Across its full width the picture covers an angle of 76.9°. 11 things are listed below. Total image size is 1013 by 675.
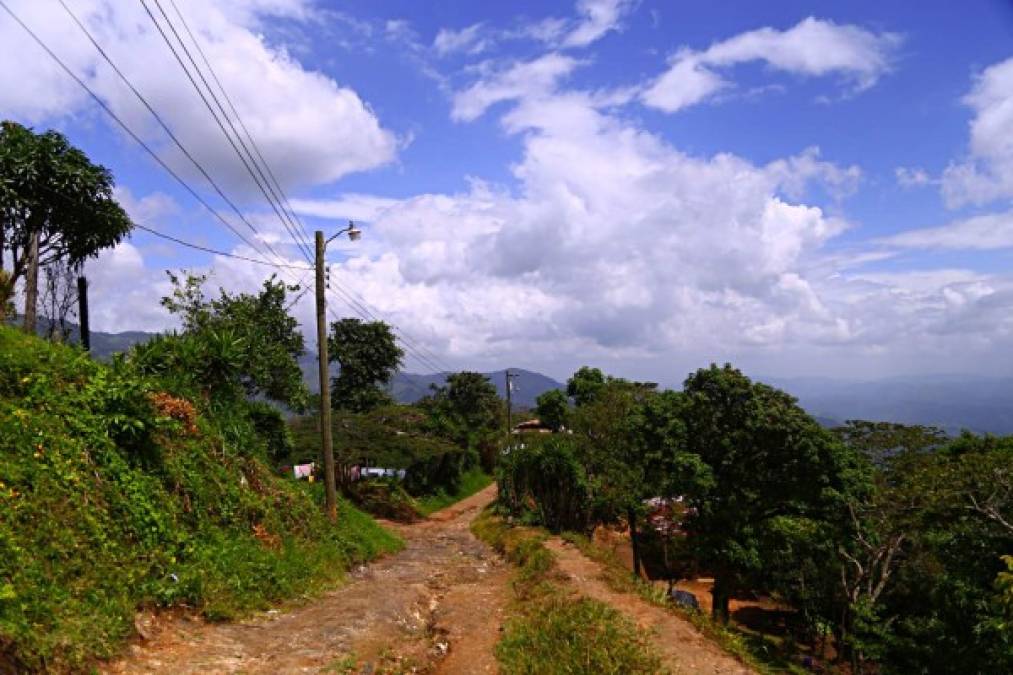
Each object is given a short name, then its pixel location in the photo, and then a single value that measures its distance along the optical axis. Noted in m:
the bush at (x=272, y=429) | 24.05
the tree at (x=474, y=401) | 64.81
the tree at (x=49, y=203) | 21.14
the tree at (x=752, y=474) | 20.97
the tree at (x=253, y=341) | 16.14
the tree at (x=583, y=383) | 68.47
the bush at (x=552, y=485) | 26.50
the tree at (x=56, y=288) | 24.48
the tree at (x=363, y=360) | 62.00
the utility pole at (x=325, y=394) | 18.86
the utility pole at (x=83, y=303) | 23.78
